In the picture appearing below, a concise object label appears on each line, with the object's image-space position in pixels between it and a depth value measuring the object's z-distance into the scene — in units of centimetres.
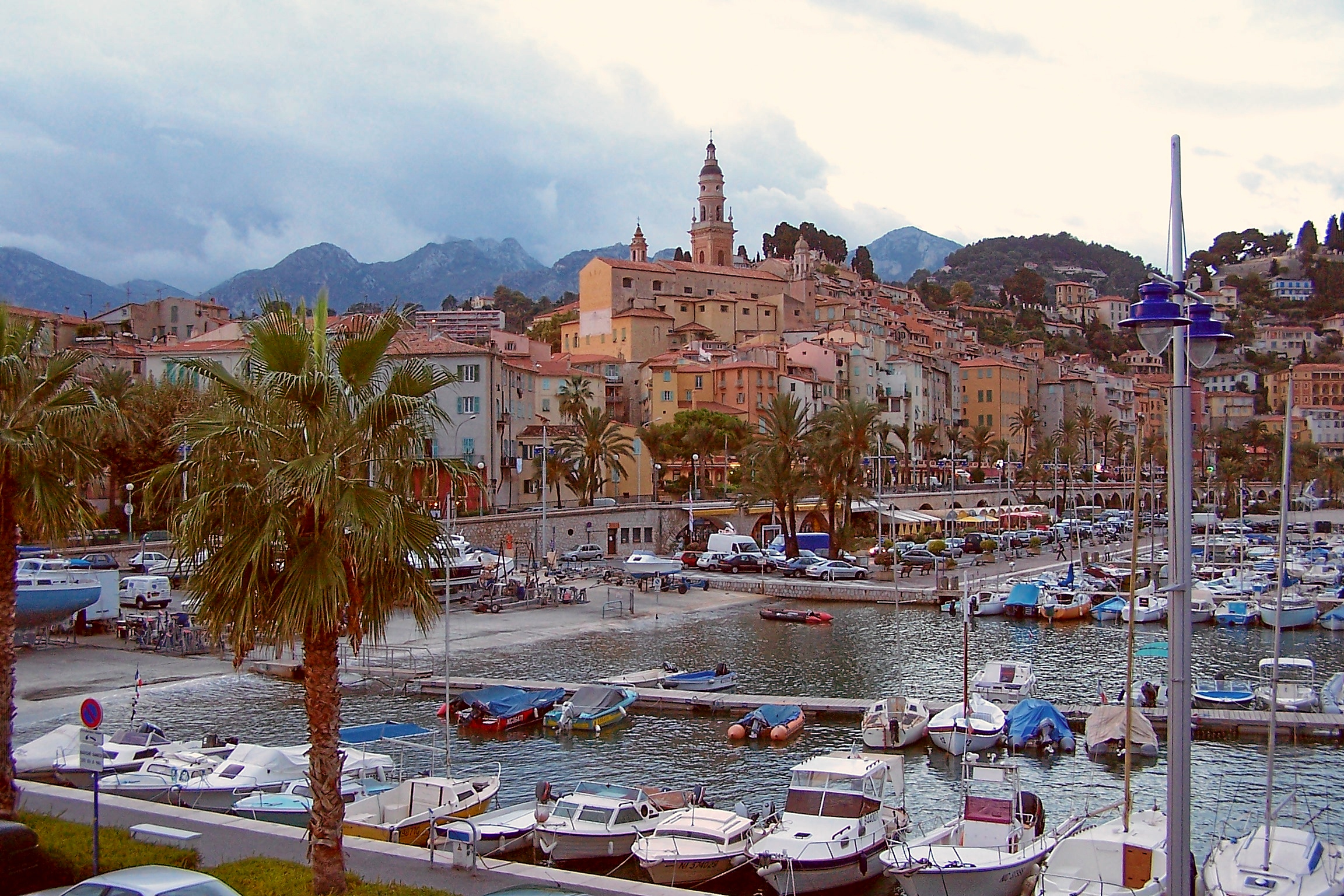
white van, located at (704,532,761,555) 7738
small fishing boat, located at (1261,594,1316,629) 5528
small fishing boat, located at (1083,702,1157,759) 2875
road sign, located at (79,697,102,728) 1383
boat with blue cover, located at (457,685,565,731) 3272
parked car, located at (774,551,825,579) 7138
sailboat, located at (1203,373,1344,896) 1711
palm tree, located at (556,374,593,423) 9119
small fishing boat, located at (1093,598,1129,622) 5769
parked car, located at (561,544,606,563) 7538
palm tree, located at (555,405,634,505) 8344
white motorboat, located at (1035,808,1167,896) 1717
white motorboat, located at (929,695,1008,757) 3000
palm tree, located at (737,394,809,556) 7519
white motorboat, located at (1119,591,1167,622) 5672
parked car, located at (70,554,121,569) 4812
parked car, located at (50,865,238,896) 1112
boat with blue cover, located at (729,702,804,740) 3119
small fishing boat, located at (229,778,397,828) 2158
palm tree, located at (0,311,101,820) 1484
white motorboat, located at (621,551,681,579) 6669
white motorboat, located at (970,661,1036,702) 3691
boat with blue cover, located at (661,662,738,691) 3788
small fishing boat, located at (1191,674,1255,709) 3606
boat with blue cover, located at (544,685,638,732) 3259
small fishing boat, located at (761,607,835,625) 5572
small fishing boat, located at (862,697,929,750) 3016
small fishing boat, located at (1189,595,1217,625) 5706
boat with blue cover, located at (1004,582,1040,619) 5891
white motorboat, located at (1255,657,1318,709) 3438
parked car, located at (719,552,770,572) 7400
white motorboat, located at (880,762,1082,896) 1839
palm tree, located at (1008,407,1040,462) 13575
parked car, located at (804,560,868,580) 6956
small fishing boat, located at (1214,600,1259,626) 5644
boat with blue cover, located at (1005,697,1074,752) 3012
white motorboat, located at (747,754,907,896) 1936
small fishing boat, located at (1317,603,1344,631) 5534
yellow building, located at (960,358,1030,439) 15938
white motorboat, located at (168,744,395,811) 2311
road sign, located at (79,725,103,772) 1361
